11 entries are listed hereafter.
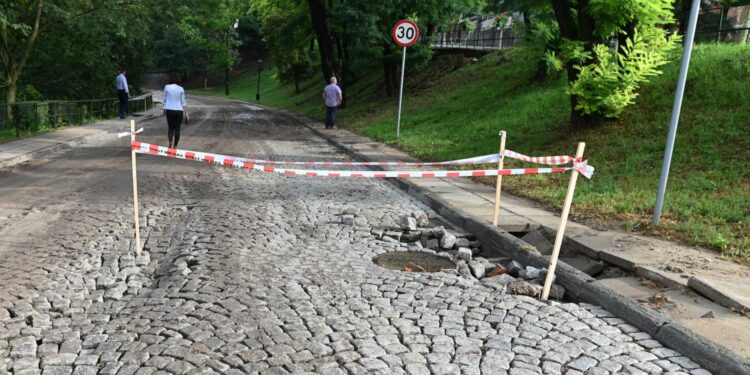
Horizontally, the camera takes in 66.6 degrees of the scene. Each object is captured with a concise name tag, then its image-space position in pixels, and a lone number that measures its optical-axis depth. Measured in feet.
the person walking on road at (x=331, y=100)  66.08
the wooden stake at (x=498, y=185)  22.20
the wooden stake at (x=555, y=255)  15.39
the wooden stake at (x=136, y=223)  18.63
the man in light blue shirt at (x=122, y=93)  77.59
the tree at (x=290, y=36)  107.04
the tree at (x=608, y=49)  32.37
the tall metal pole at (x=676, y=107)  21.57
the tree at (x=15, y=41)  61.82
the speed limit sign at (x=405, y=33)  52.75
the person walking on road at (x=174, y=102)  42.04
